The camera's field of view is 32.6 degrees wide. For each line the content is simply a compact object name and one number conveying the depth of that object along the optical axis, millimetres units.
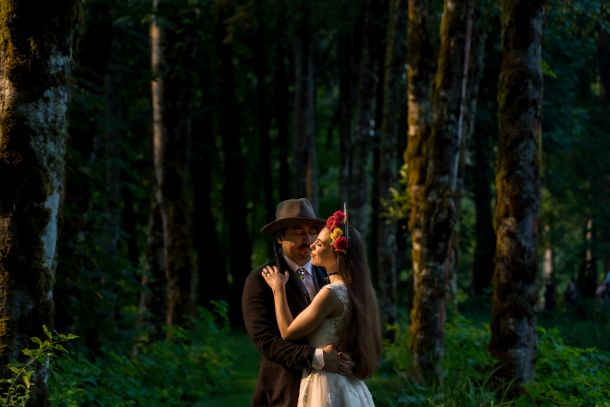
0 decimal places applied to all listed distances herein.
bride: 6579
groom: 6672
